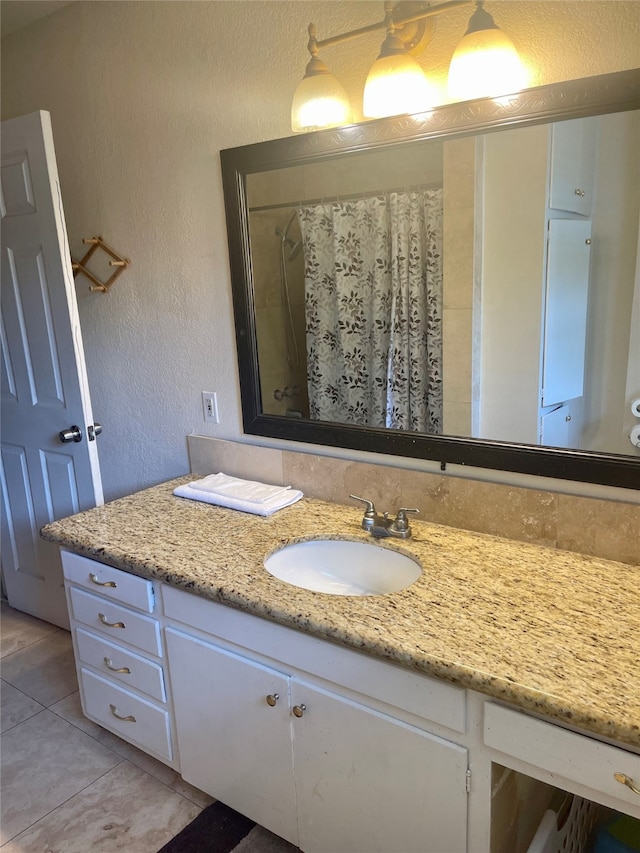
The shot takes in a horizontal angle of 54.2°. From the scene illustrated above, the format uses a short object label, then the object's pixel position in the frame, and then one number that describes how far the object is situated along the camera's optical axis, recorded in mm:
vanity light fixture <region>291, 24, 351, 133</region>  1636
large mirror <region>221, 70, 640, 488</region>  1419
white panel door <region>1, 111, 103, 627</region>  2184
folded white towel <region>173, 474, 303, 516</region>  1906
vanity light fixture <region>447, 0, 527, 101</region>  1375
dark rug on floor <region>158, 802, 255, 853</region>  1687
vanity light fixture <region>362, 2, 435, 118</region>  1507
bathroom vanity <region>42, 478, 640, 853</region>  1097
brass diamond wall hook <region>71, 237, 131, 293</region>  2342
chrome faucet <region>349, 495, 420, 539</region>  1670
